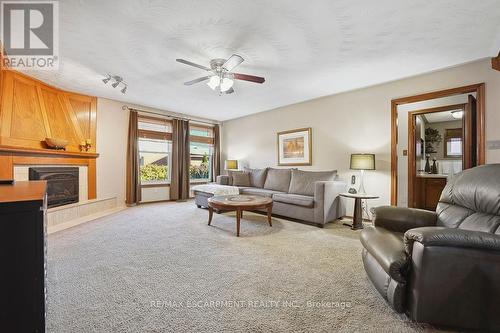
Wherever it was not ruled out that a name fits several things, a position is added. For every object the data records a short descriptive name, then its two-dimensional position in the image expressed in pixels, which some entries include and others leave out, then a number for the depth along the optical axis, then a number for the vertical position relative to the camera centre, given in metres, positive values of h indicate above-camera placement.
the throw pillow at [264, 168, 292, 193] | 4.72 -0.29
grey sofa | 3.55 -0.50
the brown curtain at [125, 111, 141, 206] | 5.04 +0.05
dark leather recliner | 1.23 -0.63
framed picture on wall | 4.84 +0.47
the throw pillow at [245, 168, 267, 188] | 5.25 -0.26
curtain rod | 5.06 +1.37
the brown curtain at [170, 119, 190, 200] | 5.80 +0.18
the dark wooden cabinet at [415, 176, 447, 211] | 4.58 -0.52
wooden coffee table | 3.13 -0.55
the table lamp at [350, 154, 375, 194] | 3.52 +0.08
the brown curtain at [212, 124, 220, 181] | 6.80 +0.39
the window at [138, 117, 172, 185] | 5.51 +0.44
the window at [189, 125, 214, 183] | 6.47 +0.45
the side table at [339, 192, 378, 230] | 3.45 -0.74
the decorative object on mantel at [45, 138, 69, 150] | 3.70 +0.41
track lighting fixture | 3.38 +1.43
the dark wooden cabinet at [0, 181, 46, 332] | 0.74 -0.35
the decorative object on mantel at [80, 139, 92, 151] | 4.36 +0.44
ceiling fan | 2.79 +1.21
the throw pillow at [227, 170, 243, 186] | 5.57 -0.22
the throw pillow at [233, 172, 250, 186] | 5.36 -0.30
